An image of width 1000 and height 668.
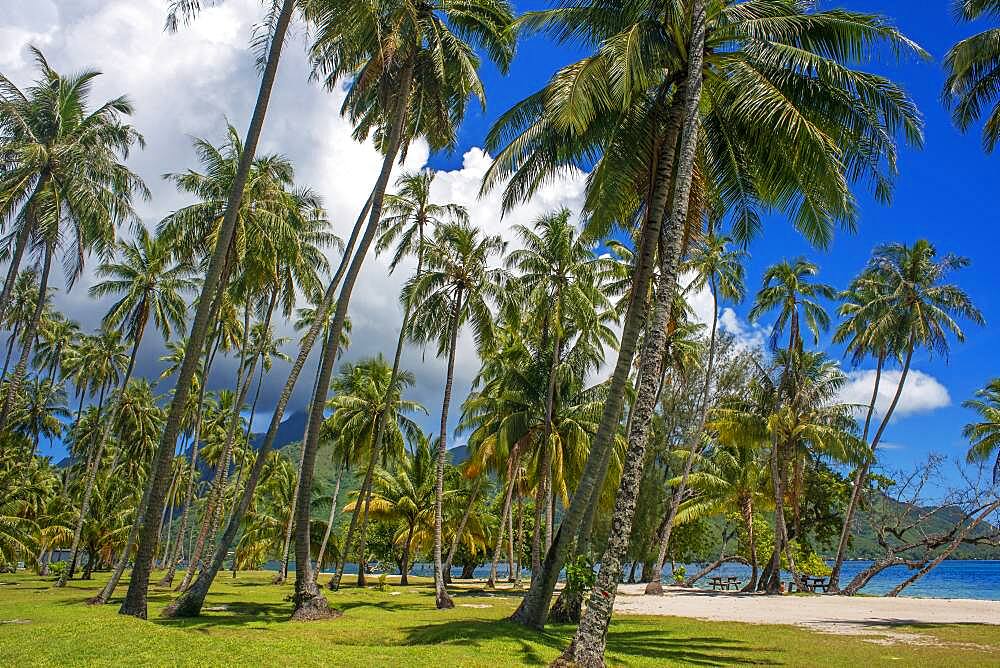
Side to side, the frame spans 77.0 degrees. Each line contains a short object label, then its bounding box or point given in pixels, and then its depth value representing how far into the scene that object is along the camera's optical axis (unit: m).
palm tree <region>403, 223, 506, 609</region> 23.75
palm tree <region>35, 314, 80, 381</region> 40.19
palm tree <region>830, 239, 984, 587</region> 27.67
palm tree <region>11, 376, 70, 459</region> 41.78
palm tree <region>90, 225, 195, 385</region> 26.12
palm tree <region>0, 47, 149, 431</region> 18.88
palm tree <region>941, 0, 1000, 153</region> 15.67
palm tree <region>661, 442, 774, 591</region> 33.50
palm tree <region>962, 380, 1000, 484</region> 30.75
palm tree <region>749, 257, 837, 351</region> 31.48
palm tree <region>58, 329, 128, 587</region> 38.62
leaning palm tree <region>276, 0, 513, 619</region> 15.84
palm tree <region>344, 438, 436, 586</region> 34.50
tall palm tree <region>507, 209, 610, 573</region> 24.67
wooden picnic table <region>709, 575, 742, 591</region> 38.66
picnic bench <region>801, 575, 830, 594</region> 34.59
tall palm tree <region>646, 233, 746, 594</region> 30.00
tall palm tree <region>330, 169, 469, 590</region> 24.83
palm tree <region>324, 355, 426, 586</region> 32.03
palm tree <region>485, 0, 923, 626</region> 11.73
